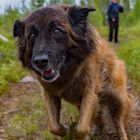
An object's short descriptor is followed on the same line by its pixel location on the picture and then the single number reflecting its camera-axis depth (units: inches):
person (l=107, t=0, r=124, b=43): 363.0
